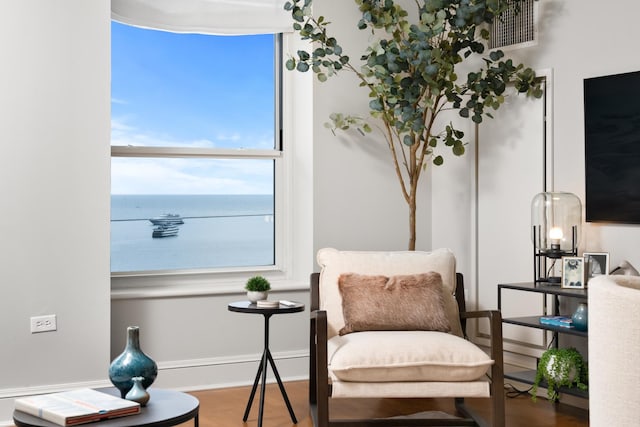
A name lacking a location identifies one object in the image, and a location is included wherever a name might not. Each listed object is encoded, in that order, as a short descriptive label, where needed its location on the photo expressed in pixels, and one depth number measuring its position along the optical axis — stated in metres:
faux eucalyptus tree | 4.20
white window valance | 4.54
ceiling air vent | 4.41
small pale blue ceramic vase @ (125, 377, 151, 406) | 2.48
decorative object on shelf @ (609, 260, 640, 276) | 3.68
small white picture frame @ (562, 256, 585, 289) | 3.80
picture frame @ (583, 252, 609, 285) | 3.81
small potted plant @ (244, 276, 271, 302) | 3.85
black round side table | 3.70
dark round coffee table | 2.30
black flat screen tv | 3.82
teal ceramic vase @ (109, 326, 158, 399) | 2.52
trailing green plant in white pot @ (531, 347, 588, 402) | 3.81
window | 4.59
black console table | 3.69
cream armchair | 3.26
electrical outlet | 3.92
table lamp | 4.02
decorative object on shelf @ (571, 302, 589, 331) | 3.70
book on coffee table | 2.29
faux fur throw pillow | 3.63
